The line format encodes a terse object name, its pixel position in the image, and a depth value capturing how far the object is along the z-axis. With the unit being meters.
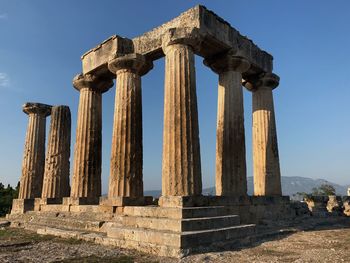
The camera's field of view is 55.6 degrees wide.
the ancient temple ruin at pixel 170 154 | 10.81
